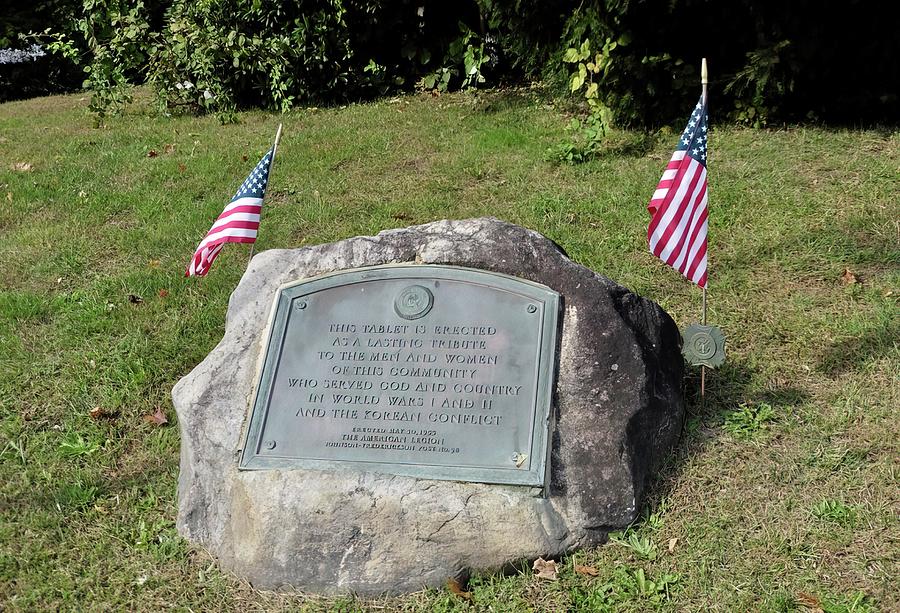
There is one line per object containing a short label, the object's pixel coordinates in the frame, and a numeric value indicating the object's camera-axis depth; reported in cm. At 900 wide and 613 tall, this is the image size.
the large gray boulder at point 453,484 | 296
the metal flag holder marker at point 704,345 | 343
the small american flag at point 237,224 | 390
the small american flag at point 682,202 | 335
